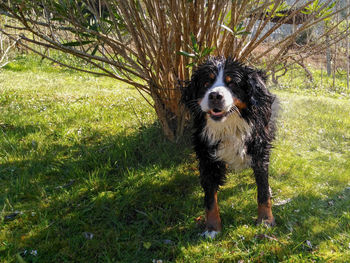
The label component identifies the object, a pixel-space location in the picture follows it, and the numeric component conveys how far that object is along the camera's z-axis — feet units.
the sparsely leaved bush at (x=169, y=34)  9.47
